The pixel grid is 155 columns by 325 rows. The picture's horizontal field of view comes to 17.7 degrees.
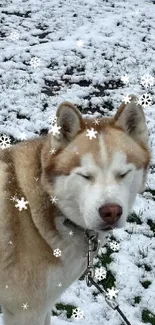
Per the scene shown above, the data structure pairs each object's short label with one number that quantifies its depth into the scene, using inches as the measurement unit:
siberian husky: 91.7
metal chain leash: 102.3
